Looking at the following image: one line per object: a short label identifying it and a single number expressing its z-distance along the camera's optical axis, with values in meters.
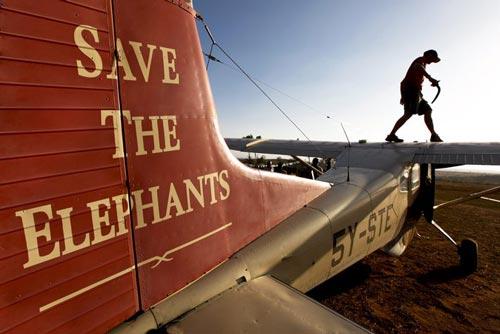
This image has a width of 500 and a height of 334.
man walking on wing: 7.07
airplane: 1.65
